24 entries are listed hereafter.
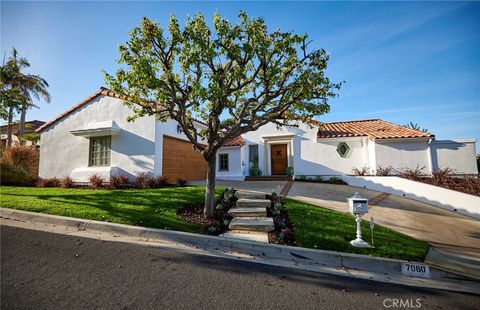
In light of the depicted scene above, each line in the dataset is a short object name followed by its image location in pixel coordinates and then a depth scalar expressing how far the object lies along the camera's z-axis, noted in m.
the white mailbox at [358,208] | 4.88
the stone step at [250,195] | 8.04
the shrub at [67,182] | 11.54
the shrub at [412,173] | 11.16
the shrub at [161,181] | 10.88
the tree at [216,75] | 5.81
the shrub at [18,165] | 12.21
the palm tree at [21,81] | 20.48
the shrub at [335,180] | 13.24
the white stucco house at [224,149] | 11.70
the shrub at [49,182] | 11.82
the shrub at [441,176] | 10.36
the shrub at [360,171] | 13.06
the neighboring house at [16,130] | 25.87
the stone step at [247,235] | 5.17
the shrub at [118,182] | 10.92
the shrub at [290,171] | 14.65
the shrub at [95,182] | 11.10
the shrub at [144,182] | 10.63
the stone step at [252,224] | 5.72
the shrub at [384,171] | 12.10
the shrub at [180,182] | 11.64
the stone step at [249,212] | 6.65
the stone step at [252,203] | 7.29
